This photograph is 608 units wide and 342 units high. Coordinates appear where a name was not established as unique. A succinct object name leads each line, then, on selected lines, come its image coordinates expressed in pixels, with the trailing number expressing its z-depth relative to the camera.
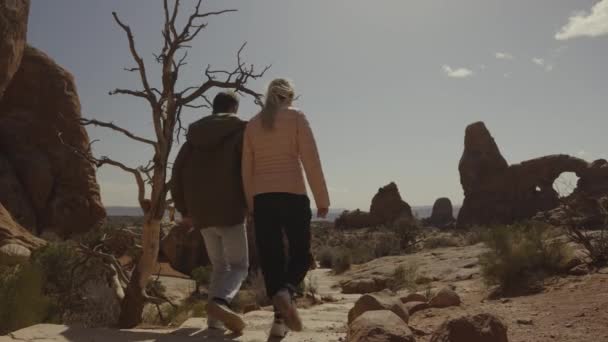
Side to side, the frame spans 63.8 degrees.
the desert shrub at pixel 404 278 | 10.28
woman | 3.49
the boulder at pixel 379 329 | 2.98
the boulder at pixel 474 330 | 3.08
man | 3.80
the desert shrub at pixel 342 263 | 18.13
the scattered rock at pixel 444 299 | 5.52
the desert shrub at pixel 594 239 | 7.32
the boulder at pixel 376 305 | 4.43
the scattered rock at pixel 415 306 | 5.37
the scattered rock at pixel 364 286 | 11.02
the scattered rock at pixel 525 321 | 4.38
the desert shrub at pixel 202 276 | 13.15
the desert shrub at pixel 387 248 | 23.40
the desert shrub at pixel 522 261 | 7.00
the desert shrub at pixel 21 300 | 4.48
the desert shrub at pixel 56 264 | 7.88
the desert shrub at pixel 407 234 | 24.91
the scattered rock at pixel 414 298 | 5.98
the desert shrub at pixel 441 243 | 21.55
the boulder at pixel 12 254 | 10.63
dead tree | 5.24
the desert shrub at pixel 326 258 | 21.30
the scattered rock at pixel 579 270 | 6.93
